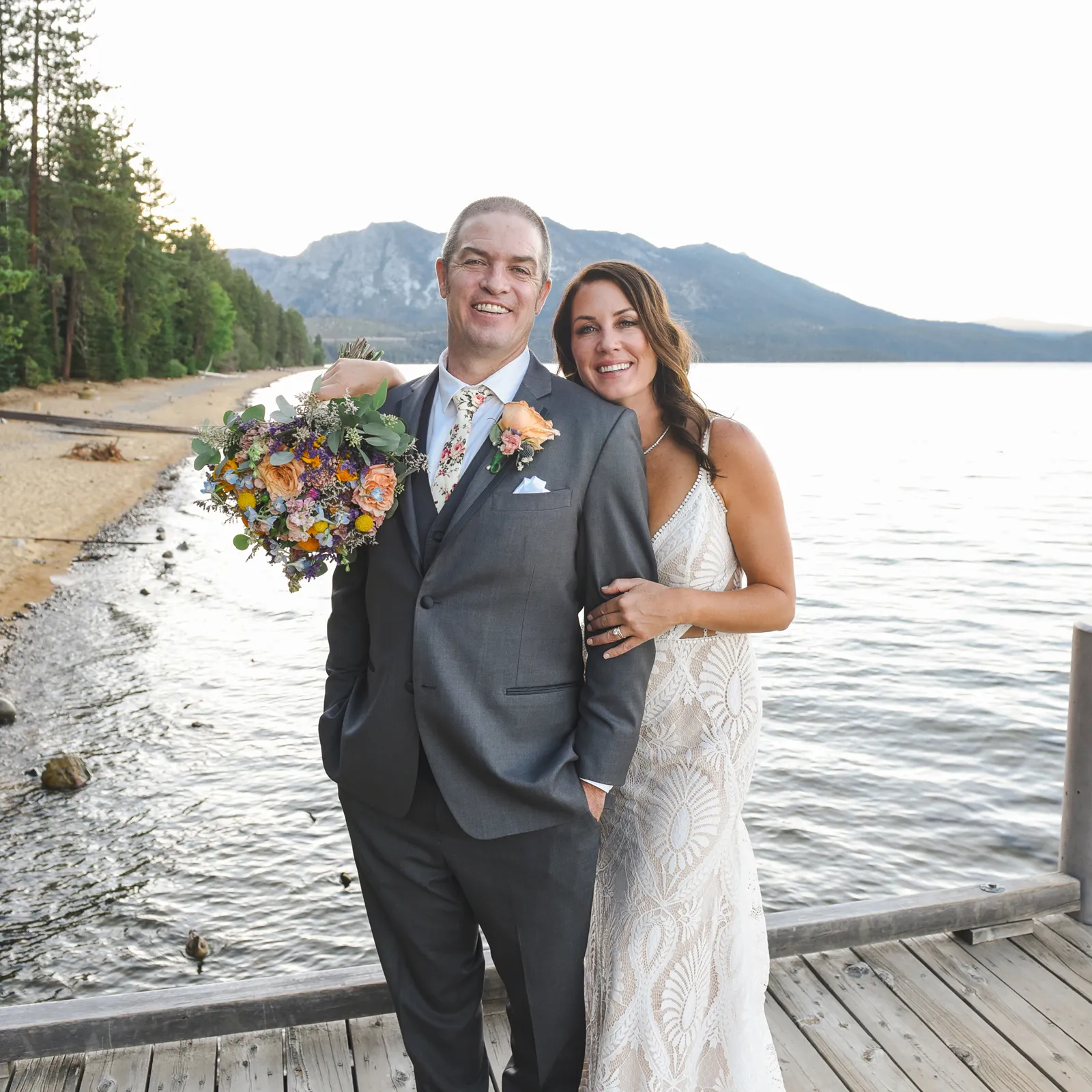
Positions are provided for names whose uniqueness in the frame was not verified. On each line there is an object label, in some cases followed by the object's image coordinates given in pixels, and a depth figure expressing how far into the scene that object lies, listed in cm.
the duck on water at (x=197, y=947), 688
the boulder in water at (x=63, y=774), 901
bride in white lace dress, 314
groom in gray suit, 282
